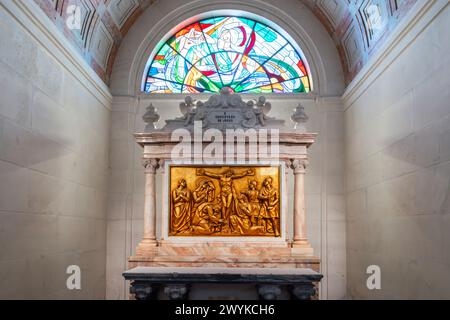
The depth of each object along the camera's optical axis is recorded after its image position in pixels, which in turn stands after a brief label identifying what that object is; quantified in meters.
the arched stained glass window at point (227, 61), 11.02
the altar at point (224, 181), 8.16
